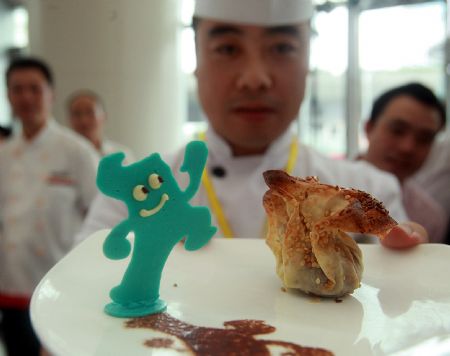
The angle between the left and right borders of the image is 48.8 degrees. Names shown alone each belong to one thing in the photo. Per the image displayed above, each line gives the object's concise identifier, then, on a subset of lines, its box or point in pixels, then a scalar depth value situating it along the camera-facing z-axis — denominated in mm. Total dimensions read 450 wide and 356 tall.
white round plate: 429
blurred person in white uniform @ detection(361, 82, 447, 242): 1533
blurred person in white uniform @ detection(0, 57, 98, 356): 1561
